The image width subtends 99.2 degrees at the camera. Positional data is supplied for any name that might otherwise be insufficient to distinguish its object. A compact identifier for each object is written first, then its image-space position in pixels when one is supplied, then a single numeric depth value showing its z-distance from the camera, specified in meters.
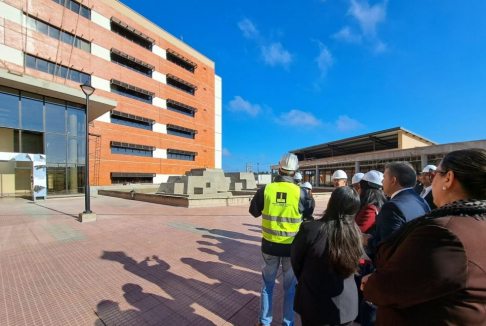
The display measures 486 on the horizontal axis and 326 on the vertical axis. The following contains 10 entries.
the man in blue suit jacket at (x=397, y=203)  1.95
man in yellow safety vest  2.37
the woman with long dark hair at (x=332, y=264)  1.63
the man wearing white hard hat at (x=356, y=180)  4.06
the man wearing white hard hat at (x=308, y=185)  5.81
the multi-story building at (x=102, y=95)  15.53
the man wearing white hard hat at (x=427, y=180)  3.71
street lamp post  7.62
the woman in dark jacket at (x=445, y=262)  0.84
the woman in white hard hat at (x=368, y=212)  2.25
